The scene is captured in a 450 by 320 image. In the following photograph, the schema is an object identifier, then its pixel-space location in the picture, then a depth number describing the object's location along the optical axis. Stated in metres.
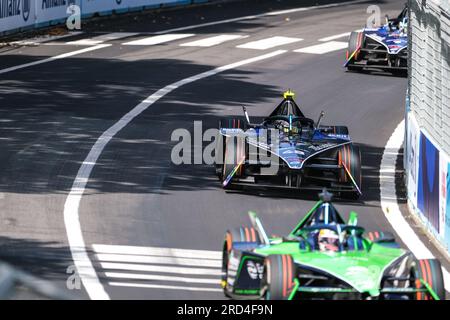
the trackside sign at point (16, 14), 36.34
